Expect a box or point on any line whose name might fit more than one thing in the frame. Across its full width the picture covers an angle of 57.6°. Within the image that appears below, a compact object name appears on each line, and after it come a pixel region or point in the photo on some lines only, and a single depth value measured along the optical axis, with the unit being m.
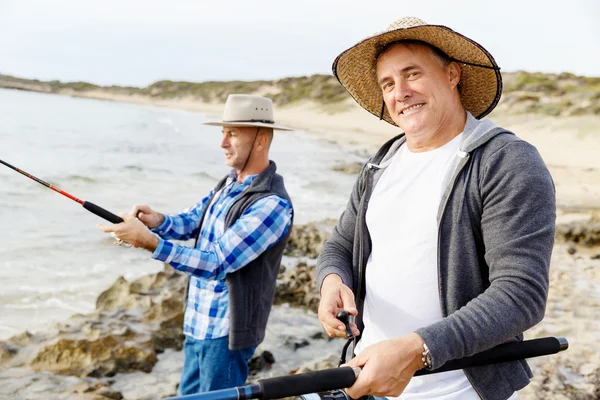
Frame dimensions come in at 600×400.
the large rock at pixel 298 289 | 6.91
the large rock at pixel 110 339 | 4.97
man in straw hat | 1.50
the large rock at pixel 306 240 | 8.95
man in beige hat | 2.85
